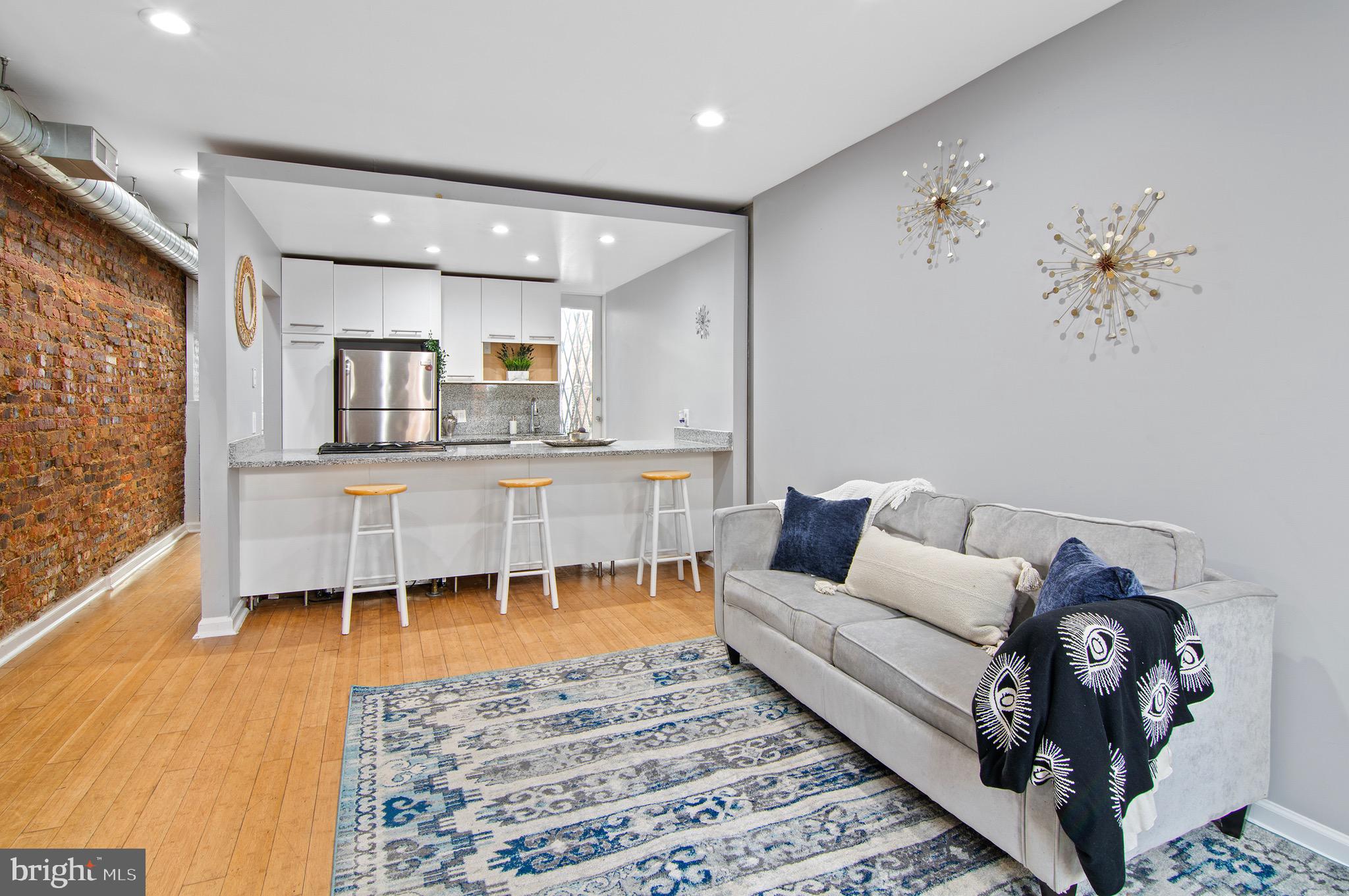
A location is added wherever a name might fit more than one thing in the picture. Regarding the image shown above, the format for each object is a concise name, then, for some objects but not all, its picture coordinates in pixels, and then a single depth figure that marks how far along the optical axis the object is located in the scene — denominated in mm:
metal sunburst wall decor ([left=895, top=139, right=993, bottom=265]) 3012
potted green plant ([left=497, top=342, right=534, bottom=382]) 6711
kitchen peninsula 3955
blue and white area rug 1821
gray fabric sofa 1773
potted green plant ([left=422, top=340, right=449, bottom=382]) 6090
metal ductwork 2932
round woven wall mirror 3990
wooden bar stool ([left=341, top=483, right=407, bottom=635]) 3751
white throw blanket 3111
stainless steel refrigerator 5742
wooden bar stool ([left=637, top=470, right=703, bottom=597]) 4484
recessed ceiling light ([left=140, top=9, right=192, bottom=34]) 2480
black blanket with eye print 1484
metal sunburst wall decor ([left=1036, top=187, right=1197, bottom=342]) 2336
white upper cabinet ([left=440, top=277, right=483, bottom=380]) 6324
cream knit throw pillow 2277
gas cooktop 4418
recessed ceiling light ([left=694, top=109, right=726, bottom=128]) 3332
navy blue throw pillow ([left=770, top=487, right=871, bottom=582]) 3053
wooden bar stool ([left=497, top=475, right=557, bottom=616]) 4137
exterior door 7391
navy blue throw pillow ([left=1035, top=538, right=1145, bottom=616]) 1853
